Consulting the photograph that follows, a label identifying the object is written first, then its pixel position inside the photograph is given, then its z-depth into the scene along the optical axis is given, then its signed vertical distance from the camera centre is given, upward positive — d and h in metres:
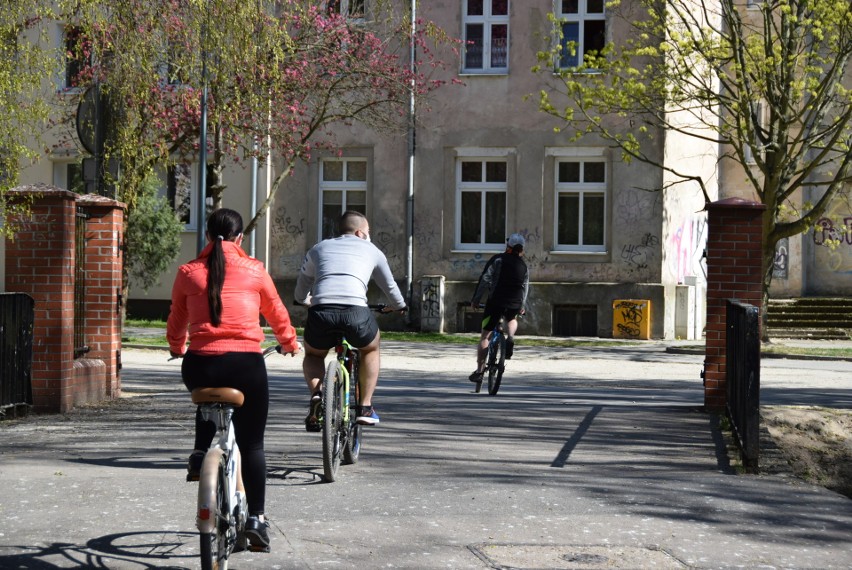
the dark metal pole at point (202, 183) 22.48 +1.20
